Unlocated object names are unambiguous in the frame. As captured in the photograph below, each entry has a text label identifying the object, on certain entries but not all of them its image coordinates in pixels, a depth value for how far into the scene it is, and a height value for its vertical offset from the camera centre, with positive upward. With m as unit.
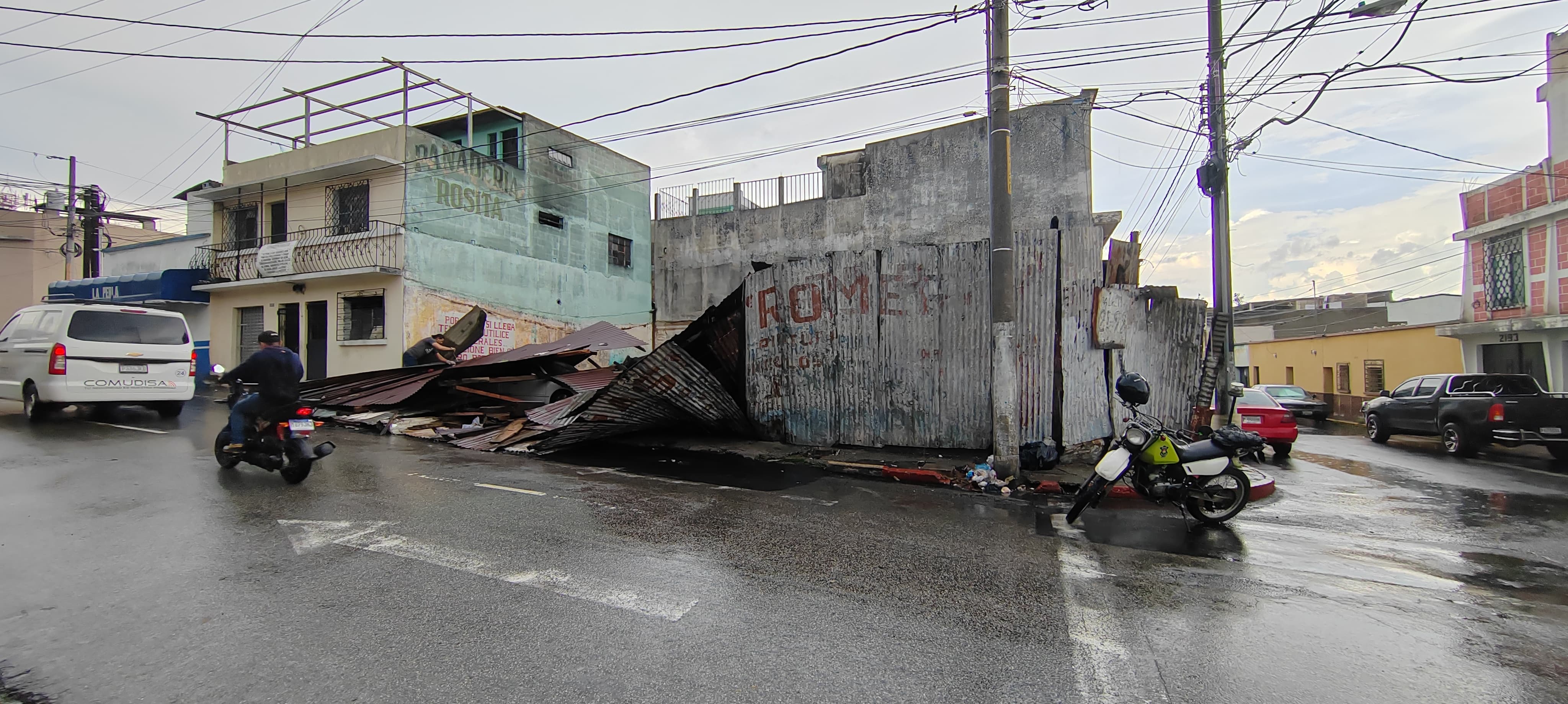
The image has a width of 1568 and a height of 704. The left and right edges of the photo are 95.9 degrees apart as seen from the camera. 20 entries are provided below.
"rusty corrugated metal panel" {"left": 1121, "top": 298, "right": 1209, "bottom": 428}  10.26 +0.20
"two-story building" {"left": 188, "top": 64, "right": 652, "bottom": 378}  18.66 +3.79
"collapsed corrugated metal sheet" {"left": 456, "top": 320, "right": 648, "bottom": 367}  13.71 +0.51
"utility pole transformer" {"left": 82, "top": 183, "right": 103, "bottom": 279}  25.23 +4.98
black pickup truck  12.28 -0.93
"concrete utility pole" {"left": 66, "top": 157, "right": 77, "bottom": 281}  26.00 +5.77
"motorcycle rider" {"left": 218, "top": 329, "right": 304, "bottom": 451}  7.20 -0.10
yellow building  21.61 +0.10
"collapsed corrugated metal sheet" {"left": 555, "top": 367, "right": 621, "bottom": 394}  13.01 -0.22
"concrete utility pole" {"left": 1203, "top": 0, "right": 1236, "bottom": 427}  12.19 +3.14
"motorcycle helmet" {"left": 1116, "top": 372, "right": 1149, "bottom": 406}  6.77 -0.23
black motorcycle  7.04 -0.75
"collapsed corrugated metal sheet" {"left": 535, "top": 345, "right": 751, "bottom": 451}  9.56 -0.49
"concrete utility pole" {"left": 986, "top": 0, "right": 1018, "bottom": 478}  8.48 +0.90
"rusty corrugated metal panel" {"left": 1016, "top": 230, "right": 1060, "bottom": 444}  9.09 +0.32
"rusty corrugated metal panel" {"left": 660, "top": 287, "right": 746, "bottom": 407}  10.27 +0.39
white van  10.37 +0.20
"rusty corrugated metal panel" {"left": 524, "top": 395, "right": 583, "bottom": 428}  10.67 -0.69
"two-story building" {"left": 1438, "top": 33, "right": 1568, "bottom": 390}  16.52 +2.44
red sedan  12.60 -1.03
